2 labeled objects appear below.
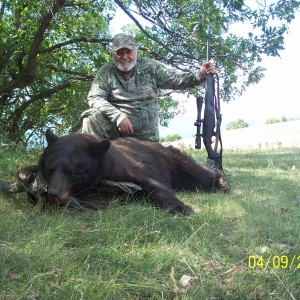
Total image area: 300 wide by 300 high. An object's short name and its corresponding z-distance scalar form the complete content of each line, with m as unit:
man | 5.31
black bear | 3.38
